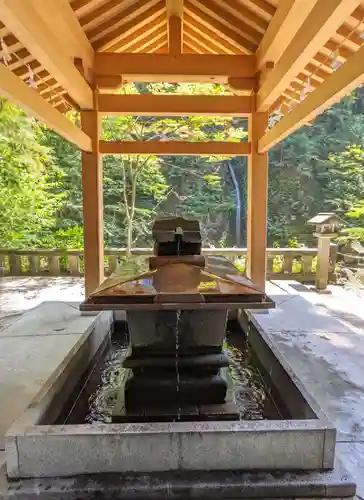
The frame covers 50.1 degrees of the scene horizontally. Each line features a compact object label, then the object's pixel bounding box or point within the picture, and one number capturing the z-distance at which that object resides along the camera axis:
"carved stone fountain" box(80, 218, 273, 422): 2.32
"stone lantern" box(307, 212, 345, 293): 6.46
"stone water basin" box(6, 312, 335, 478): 1.76
